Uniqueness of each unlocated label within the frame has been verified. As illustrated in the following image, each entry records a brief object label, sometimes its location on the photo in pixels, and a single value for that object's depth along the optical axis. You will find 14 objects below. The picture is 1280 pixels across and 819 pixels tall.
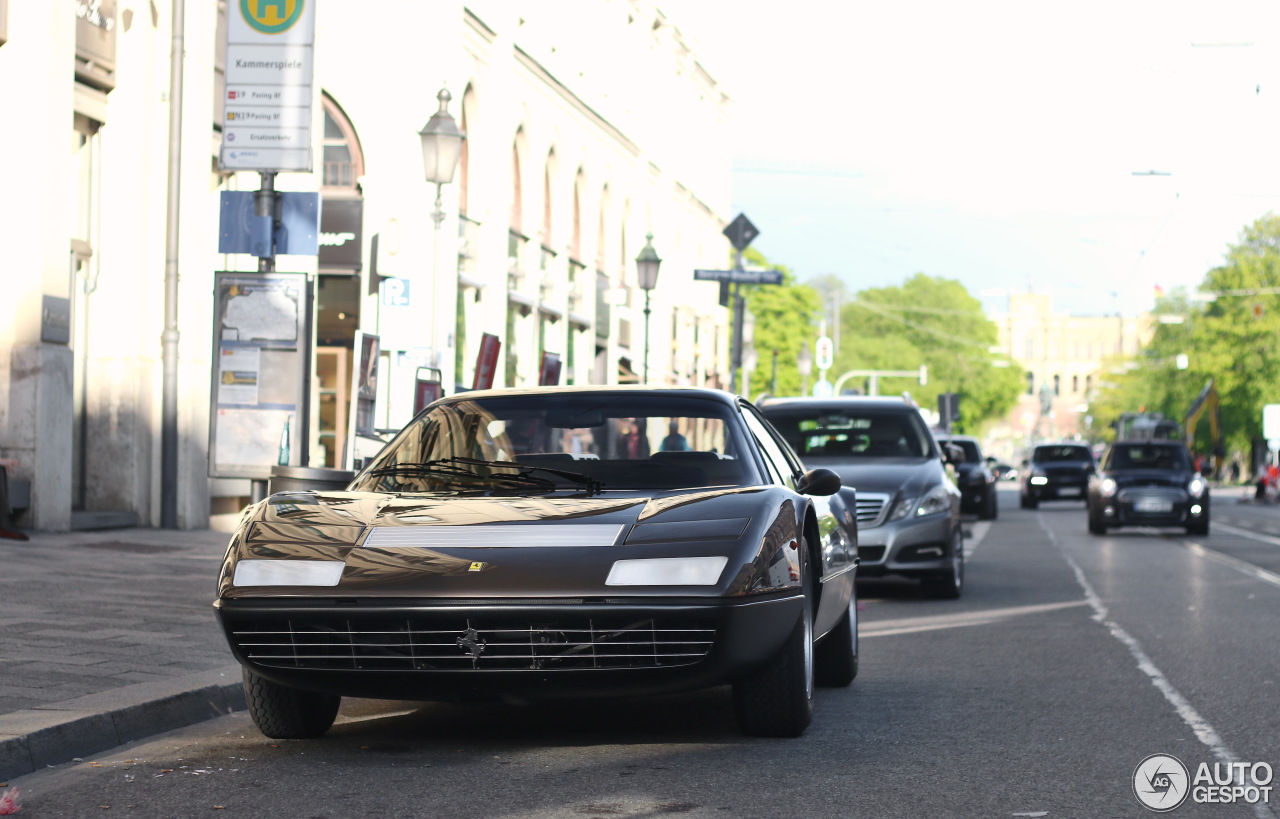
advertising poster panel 12.73
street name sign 27.77
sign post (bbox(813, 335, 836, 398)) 69.47
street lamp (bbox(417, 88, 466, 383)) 20.16
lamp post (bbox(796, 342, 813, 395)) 52.72
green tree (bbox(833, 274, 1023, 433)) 119.94
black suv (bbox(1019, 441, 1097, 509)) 43.34
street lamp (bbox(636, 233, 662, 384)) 30.50
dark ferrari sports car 5.91
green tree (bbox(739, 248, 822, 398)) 86.25
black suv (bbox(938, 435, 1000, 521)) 34.59
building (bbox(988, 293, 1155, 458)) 182.50
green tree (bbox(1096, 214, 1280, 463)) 81.94
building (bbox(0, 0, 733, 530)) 15.82
